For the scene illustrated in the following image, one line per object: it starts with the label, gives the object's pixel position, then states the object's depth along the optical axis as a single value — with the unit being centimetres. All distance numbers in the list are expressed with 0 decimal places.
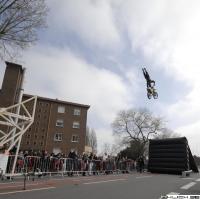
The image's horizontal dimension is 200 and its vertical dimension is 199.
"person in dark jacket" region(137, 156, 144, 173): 3075
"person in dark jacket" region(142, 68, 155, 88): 2283
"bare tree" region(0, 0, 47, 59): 1780
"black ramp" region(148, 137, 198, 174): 2631
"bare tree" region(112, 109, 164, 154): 7106
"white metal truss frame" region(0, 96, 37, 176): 1523
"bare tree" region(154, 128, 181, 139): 7299
